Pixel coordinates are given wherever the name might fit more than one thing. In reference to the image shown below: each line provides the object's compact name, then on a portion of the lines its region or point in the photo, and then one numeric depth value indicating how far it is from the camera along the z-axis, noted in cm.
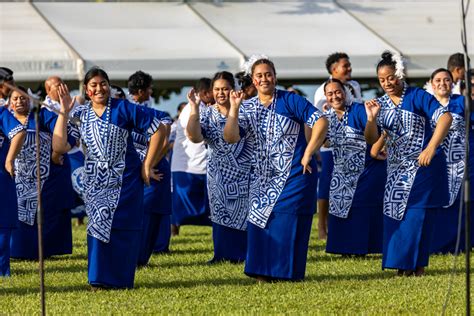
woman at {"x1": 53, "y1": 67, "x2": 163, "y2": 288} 990
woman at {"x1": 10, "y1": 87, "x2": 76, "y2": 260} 1227
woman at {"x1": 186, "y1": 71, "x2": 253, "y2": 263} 1211
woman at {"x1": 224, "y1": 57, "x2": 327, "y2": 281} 1020
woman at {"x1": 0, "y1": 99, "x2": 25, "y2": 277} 1061
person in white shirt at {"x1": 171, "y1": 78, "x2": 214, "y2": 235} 1540
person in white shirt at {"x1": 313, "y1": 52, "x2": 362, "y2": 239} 1348
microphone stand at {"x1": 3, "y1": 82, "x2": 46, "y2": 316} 686
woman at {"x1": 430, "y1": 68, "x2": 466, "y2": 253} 1226
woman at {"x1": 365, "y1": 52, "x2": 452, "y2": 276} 1059
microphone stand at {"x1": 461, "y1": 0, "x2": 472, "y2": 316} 698
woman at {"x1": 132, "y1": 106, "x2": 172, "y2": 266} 1199
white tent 1911
